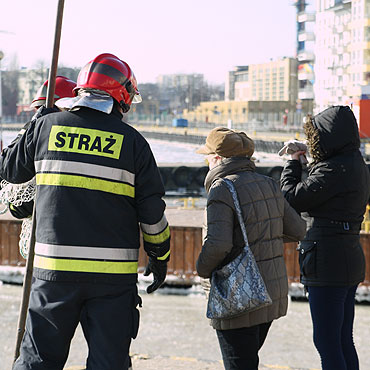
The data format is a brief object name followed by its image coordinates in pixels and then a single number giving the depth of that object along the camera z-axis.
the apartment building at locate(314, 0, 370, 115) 78.62
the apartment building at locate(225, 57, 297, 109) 146.12
